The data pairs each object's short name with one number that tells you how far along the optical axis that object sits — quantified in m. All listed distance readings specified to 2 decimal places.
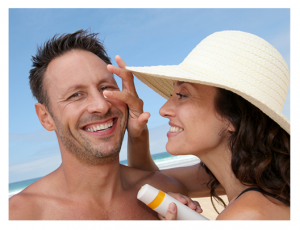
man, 0.65
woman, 0.54
